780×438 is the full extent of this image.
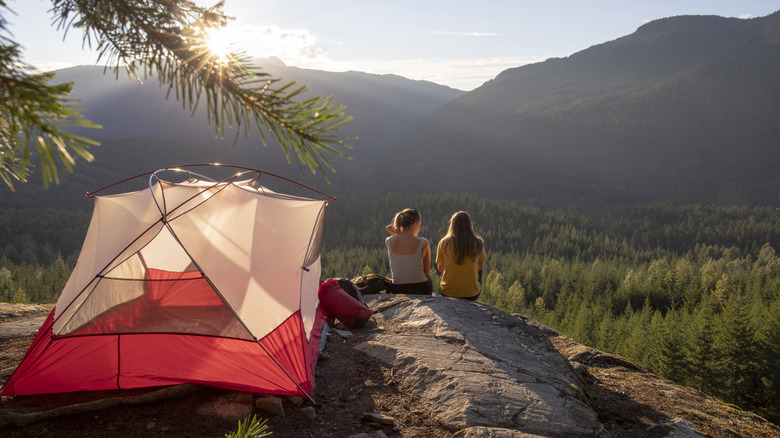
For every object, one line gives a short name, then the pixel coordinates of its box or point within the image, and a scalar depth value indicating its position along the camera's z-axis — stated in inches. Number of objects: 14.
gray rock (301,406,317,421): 174.4
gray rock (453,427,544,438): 159.0
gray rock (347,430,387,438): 165.2
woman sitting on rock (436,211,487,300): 304.0
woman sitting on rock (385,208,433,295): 313.6
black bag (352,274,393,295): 342.6
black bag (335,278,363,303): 282.9
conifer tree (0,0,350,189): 72.9
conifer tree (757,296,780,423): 684.7
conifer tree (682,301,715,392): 721.6
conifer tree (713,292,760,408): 719.1
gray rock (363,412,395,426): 173.9
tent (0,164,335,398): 180.9
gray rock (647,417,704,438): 186.9
